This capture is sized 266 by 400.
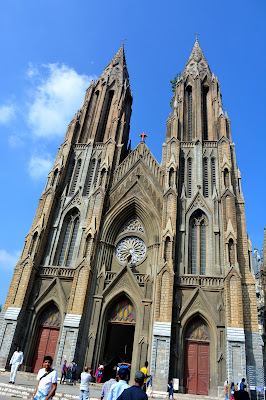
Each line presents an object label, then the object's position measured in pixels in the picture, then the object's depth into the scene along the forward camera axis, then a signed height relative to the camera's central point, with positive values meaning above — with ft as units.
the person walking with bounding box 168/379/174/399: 47.47 -0.51
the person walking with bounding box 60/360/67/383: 52.90 +0.15
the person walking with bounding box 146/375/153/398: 50.43 -0.77
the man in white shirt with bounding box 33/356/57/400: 17.33 -0.69
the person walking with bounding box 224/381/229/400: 49.34 +0.38
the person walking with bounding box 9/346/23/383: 41.56 +0.51
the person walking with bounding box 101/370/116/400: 21.50 -0.53
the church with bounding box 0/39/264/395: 58.44 +21.49
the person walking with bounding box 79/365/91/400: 28.12 -0.91
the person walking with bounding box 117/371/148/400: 12.93 -0.48
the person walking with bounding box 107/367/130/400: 16.94 -0.33
